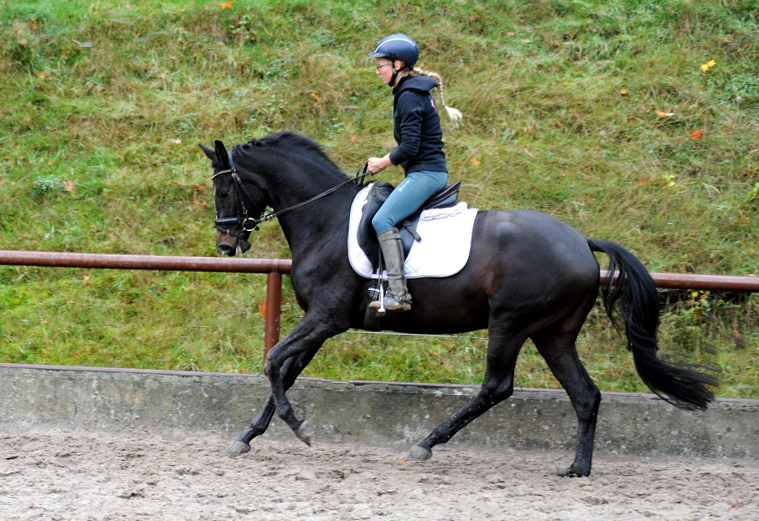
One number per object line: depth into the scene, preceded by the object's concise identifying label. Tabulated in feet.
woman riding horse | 30.48
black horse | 30.73
